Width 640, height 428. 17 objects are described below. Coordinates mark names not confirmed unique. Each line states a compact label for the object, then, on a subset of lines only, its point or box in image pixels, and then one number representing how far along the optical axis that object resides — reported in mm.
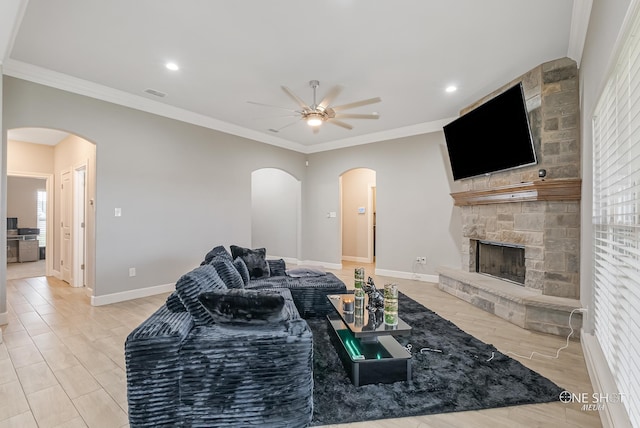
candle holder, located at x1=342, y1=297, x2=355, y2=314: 2647
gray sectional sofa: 1626
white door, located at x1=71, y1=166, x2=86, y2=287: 5086
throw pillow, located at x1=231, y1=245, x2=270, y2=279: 4086
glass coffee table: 2170
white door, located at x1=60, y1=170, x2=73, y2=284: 5324
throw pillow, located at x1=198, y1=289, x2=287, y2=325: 1763
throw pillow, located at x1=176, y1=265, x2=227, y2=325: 1885
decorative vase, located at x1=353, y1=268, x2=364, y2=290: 3037
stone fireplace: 3252
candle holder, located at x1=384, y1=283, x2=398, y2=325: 2307
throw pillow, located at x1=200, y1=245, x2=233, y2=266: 3574
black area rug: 1934
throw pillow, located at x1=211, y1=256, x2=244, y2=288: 3014
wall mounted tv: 3587
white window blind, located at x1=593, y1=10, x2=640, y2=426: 1401
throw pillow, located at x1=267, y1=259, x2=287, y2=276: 4289
